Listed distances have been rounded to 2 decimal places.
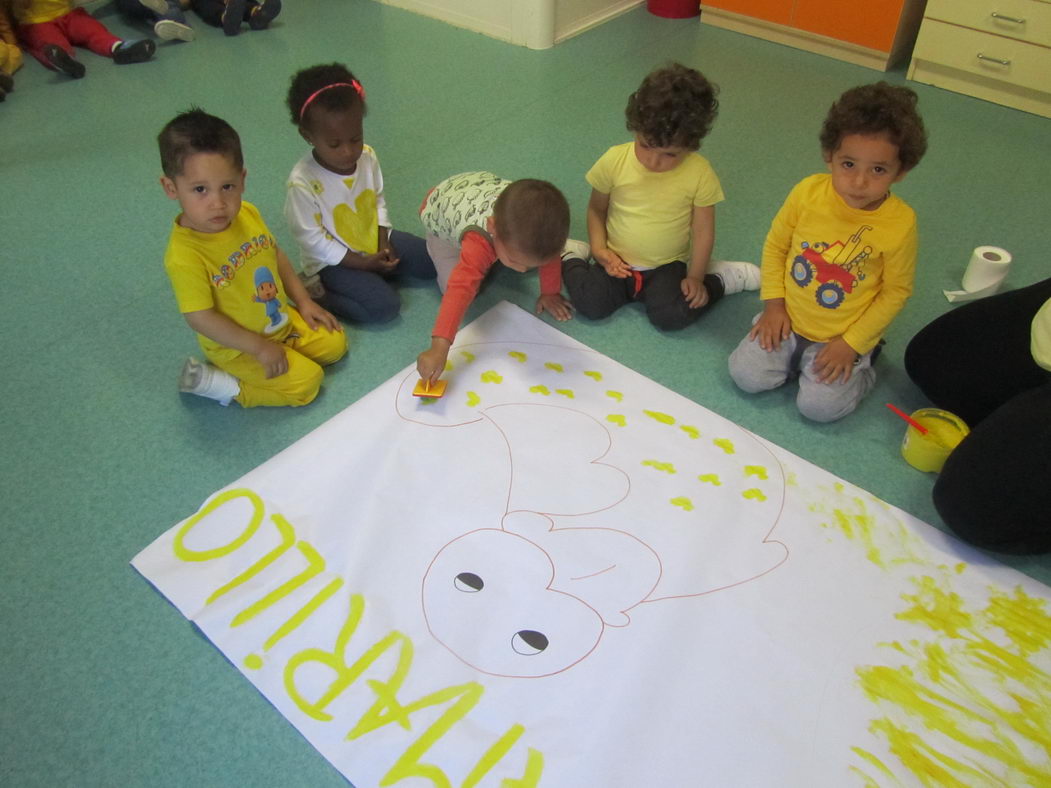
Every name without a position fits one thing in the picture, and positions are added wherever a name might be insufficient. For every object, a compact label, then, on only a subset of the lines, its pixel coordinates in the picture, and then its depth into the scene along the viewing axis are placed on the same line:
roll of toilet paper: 1.54
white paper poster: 0.90
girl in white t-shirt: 1.33
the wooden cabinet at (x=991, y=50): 2.15
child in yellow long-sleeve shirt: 1.13
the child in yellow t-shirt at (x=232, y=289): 1.11
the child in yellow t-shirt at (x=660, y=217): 1.31
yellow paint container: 1.22
